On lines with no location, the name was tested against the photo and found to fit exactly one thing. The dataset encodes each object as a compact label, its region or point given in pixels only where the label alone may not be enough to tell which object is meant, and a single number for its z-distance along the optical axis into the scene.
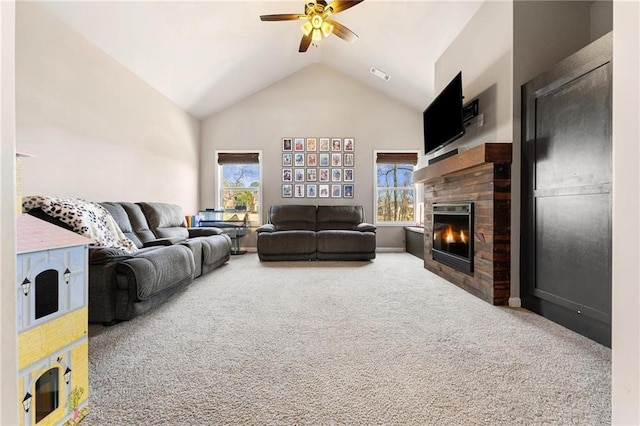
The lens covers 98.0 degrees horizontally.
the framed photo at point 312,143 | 5.44
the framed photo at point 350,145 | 5.43
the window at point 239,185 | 5.47
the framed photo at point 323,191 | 5.46
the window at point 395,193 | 5.52
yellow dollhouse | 0.86
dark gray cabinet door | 1.66
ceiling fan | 2.64
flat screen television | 2.74
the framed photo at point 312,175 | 5.45
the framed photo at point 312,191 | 5.46
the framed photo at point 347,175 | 5.44
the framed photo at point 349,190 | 5.45
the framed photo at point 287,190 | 5.47
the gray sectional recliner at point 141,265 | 1.89
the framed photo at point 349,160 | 5.43
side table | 4.99
